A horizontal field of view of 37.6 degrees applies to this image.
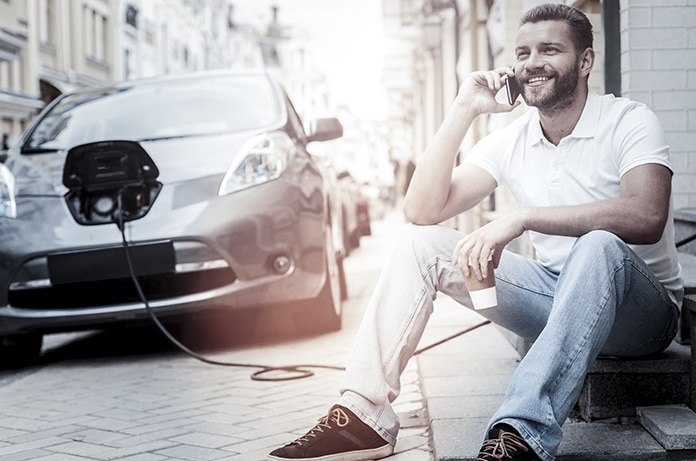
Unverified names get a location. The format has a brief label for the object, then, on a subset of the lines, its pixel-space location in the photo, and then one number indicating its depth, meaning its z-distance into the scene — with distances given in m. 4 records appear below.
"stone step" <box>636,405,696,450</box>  2.65
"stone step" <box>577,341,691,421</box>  2.94
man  2.54
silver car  4.95
